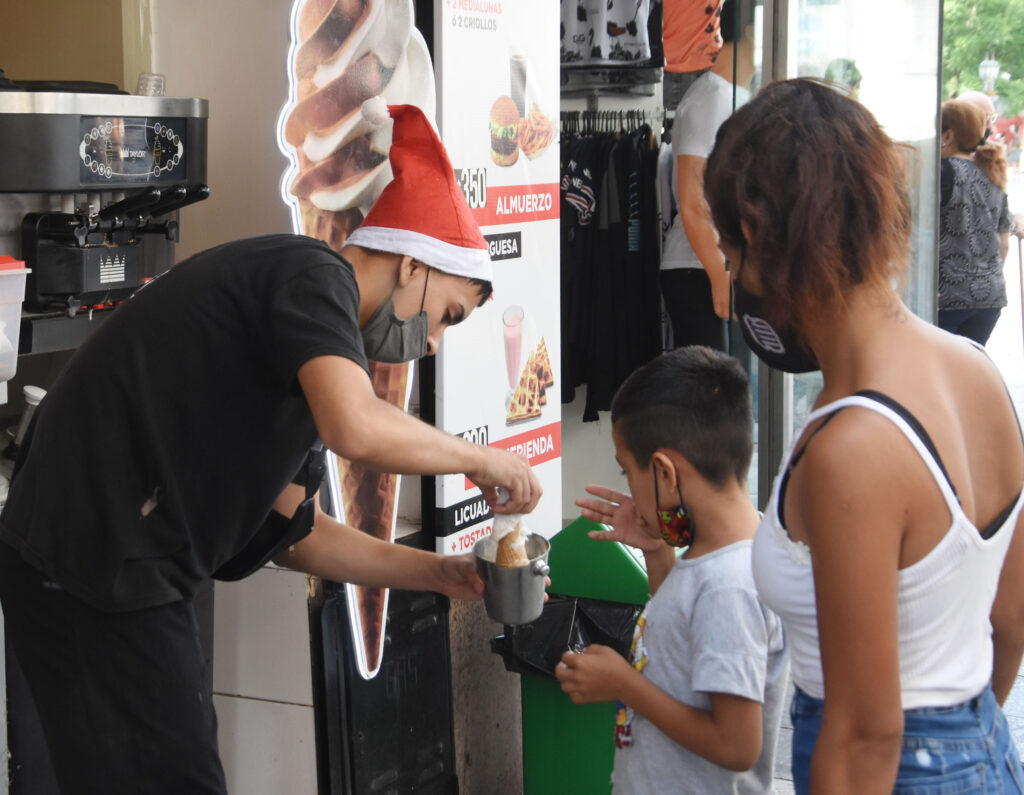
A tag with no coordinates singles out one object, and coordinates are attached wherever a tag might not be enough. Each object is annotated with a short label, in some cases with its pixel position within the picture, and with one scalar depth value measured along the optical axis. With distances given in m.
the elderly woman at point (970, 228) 5.95
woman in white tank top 1.28
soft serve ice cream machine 2.31
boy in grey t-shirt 1.99
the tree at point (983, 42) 18.58
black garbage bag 2.89
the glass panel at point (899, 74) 5.07
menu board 2.95
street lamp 17.59
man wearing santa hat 1.80
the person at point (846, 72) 4.98
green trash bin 2.95
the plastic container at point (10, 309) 2.26
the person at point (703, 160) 4.41
